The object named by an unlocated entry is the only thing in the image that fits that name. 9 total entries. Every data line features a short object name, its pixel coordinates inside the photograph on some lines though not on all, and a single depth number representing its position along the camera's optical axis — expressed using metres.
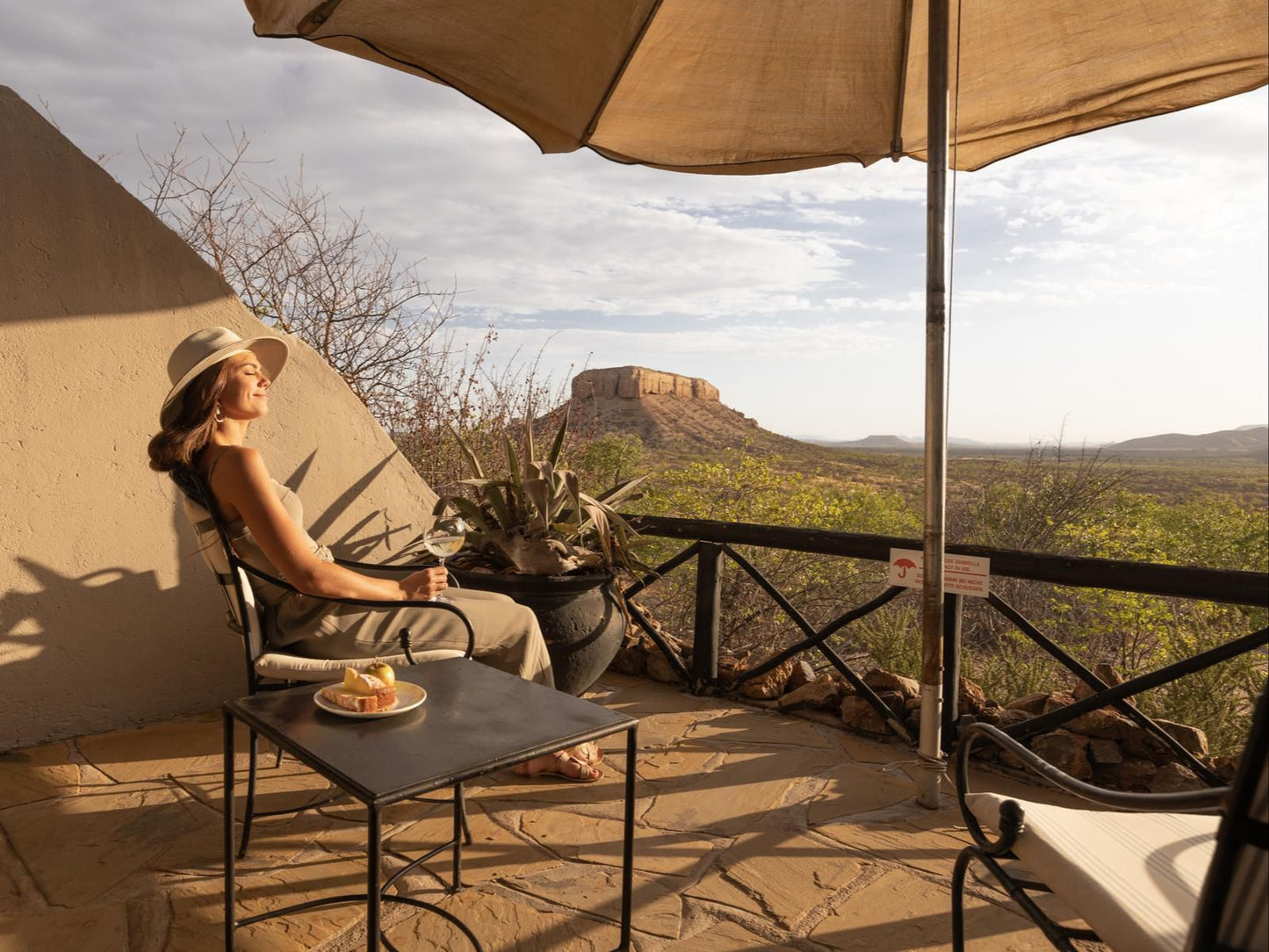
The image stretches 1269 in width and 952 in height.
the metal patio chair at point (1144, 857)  0.84
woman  2.26
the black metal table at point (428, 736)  1.38
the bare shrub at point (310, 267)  5.39
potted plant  3.30
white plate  1.69
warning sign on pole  2.81
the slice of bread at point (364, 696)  1.69
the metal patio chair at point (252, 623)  2.30
